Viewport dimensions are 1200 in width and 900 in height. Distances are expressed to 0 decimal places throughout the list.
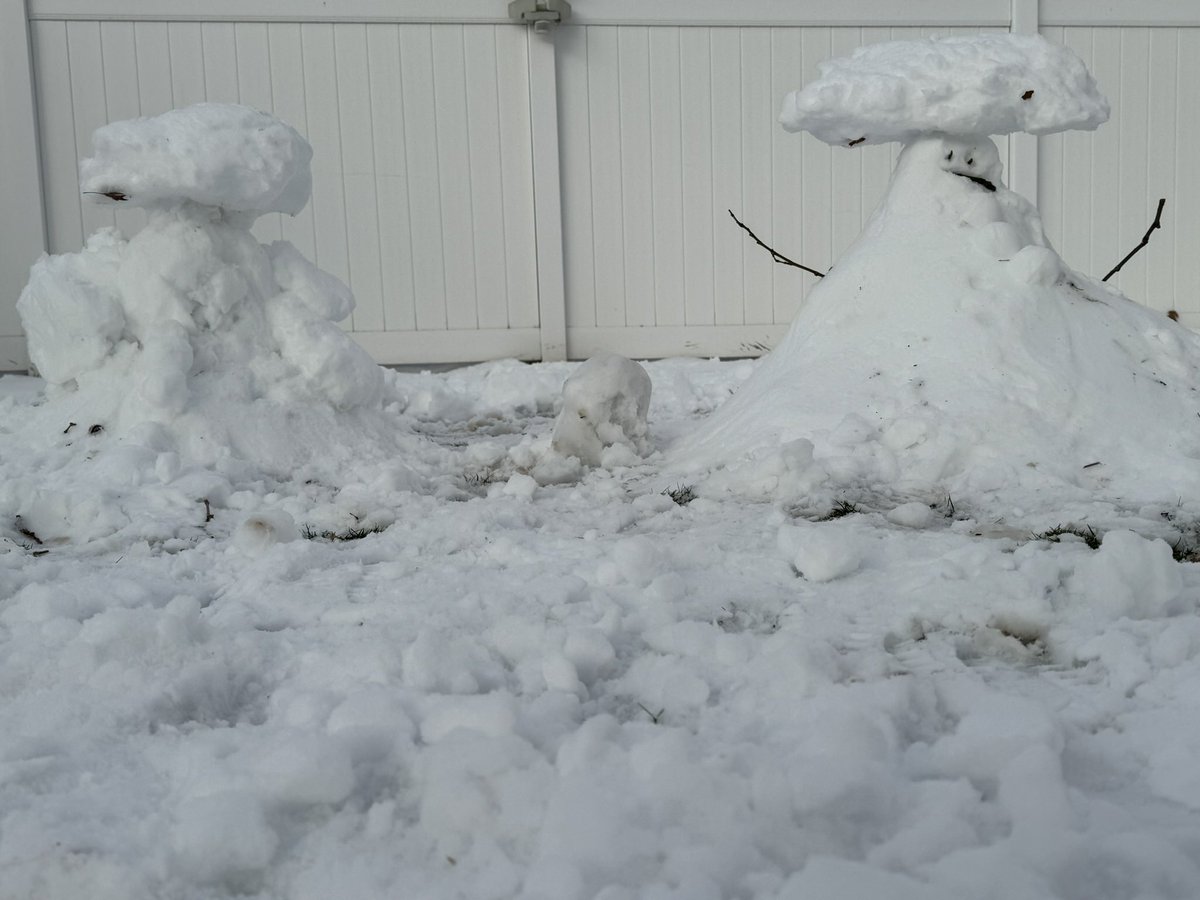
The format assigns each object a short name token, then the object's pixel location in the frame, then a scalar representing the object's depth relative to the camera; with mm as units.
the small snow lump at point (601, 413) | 2994
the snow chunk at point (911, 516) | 2115
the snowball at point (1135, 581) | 1558
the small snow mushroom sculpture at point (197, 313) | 2857
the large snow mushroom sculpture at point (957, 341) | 2445
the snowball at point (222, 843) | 1025
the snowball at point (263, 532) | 2094
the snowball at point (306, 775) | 1110
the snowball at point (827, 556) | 1787
